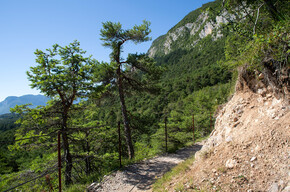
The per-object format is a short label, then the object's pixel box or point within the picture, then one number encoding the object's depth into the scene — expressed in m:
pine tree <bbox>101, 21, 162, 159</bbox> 8.35
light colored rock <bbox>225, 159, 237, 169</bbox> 2.89
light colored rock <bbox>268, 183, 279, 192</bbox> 2.15
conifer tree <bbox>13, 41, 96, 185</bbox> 5.57
